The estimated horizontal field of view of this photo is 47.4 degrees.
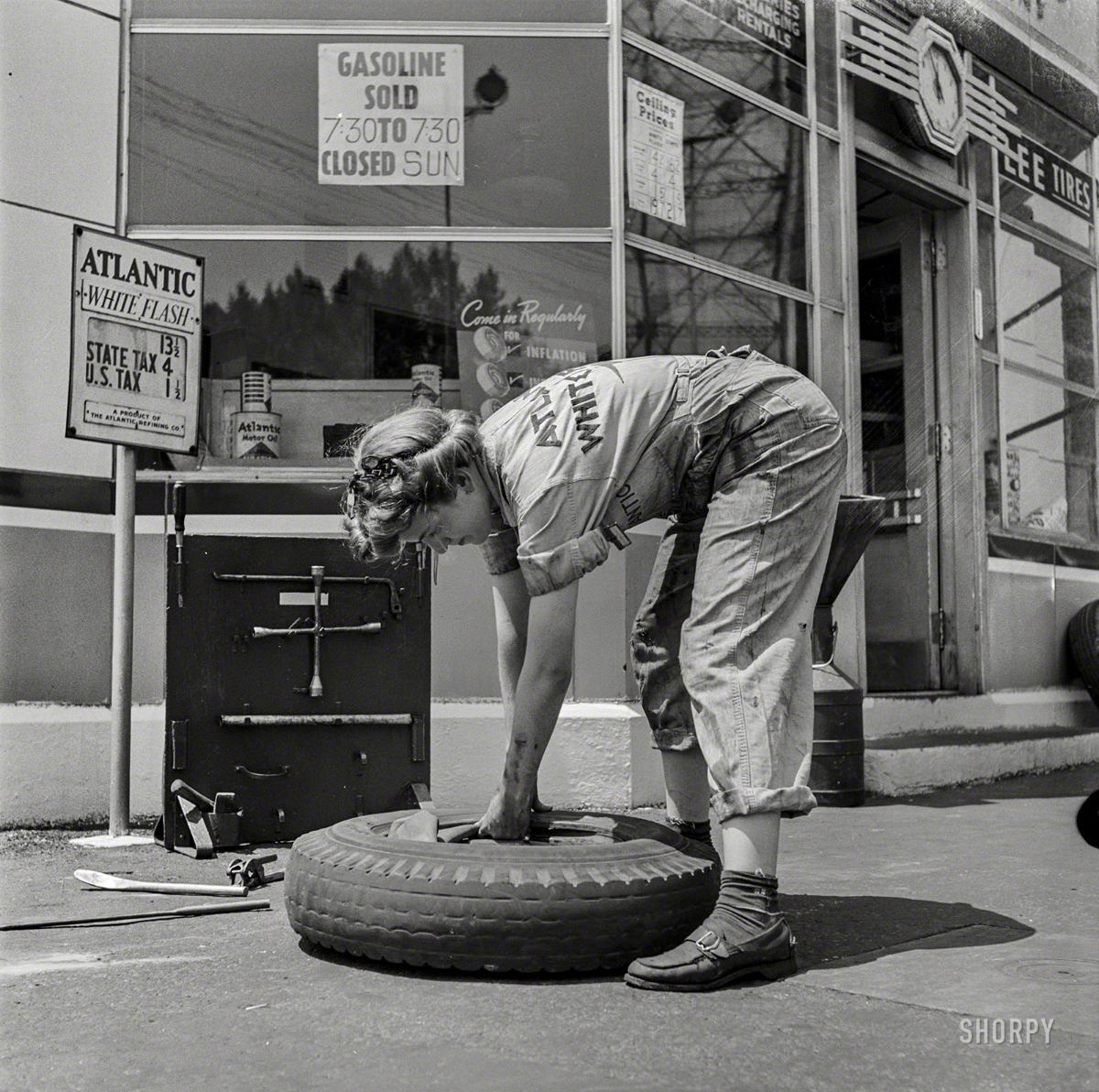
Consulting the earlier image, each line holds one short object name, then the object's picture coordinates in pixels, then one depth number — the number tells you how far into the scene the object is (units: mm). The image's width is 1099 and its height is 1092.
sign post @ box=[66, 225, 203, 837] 4703
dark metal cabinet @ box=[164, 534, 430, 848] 4523
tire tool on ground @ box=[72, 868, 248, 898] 3654
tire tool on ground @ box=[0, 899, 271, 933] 3279
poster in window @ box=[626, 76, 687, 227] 6172
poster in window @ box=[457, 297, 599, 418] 5957
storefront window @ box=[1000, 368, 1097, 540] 8703
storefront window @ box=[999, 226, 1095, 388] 8820
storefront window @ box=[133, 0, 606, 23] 5727
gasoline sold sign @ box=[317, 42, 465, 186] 5910
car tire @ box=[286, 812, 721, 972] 2611
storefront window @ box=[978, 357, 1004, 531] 8375
